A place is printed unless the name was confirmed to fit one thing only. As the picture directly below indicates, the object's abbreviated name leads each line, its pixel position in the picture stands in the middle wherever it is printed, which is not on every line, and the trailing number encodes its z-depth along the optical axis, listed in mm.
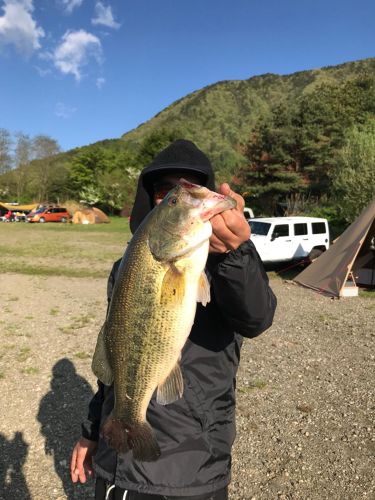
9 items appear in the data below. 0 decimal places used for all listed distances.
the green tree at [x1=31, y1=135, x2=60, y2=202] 64812
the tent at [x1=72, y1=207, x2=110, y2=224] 44188
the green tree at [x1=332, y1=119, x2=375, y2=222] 21438
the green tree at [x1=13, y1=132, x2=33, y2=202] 63594
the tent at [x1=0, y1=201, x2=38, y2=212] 55581
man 1597
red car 44375
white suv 15125
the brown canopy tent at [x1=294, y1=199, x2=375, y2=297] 11406
